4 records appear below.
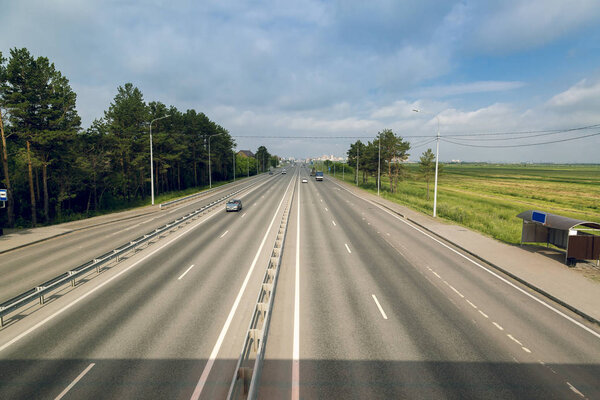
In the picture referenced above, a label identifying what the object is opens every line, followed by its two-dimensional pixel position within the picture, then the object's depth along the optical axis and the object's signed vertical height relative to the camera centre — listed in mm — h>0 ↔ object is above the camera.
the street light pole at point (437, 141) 27619 +3378
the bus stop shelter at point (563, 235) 14602 -3266
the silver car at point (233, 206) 32094 -3381
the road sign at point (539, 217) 16531 -2353
